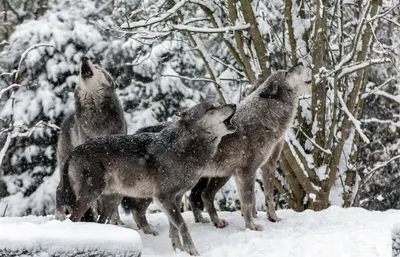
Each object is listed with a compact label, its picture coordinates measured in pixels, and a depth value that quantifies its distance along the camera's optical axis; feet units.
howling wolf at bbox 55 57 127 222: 55.83
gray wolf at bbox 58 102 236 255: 43.11
